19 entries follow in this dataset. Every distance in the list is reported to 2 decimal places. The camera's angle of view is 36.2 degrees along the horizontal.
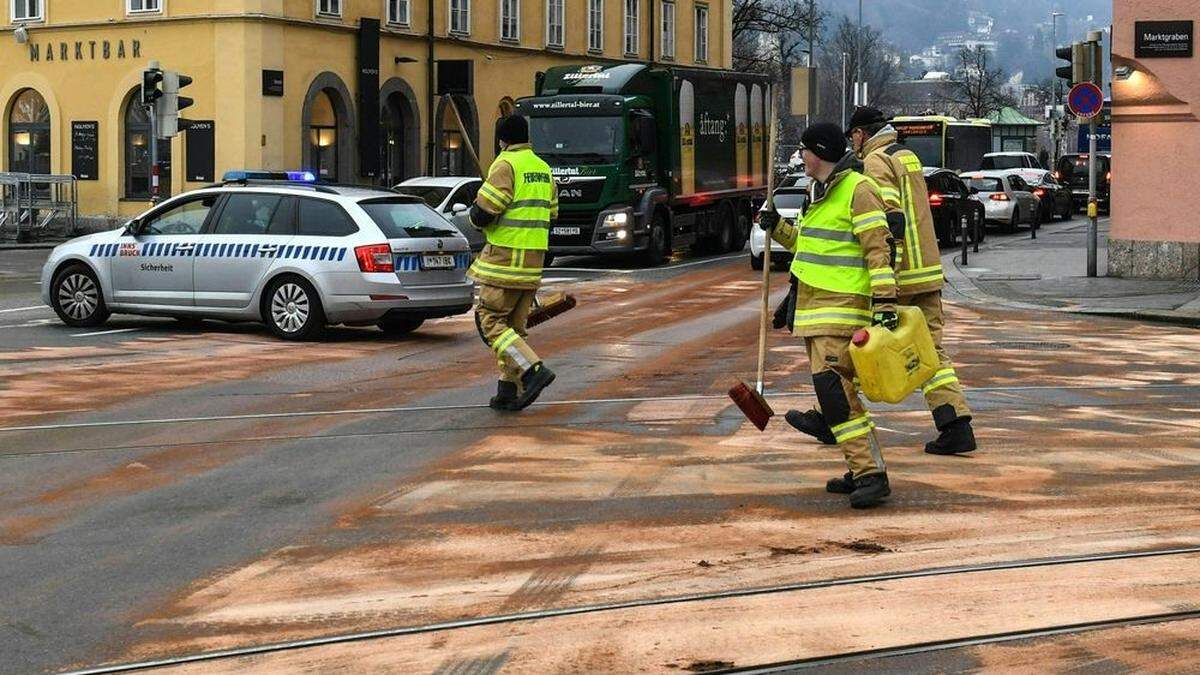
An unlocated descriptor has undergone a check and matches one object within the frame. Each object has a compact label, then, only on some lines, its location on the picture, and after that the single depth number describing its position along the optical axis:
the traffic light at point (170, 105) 31.58
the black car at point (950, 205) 33.94
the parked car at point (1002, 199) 41.72
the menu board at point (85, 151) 42.06
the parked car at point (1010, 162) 52.66
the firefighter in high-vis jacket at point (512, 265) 11.79
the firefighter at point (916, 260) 10.04
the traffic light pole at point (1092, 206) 24.66
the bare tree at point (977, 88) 100.50
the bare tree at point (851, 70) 125.44
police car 17.00
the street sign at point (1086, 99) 24.38
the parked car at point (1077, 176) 53.44
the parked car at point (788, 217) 29.00
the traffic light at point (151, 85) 30.97
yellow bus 49.44
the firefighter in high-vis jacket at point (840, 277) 8.60
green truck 29.20
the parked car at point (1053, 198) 47.69
